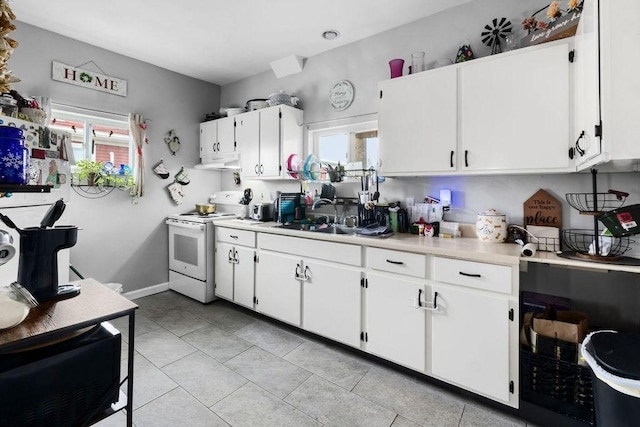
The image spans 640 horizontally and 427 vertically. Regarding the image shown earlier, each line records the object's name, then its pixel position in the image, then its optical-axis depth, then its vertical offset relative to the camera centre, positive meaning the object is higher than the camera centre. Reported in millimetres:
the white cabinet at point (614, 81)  1206 +522
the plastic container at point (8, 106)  1496 +526
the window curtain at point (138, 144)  3424 +756
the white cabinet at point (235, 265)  2992 -545
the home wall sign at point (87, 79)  2963 +1353
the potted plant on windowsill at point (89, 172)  3082 +402
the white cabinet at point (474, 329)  1712 -691
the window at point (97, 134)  3070 +826
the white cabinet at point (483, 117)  1826 +627
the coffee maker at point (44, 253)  1166 -158
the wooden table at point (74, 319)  958 -375
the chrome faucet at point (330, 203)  2900 +68
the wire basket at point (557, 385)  1593 -937
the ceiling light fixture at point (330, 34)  2858 +1655
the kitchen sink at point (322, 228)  2660 -152
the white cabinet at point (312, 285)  2309 -603
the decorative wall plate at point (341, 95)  3020 +1148
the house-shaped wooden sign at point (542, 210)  2066 +2
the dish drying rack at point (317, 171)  2895 +392
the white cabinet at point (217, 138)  3707 +907
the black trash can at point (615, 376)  1125 -618
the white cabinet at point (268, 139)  3230 +779
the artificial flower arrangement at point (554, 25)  1690 +1093
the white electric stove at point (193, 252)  3357 -459
